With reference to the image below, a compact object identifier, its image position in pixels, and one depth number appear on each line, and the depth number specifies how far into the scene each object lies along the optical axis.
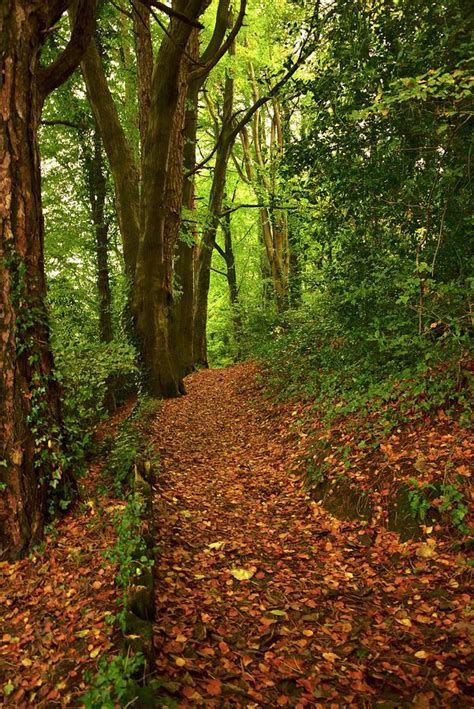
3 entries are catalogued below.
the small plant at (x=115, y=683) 2.12
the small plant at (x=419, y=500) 4.27
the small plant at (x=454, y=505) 3.99
